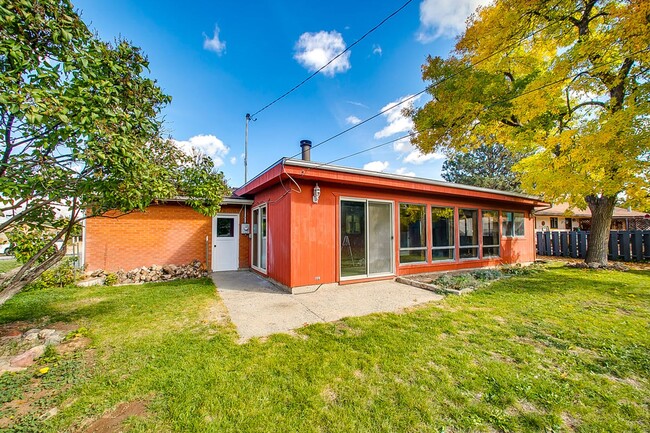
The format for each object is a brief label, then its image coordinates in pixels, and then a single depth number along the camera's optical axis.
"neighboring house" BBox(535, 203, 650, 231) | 20.31
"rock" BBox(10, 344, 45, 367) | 2.80
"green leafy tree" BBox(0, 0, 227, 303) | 2.41
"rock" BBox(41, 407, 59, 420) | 2.04
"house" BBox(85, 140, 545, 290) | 6.04
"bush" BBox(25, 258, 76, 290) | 6.42
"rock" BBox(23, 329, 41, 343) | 3.39
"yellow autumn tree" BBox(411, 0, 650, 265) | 6.87
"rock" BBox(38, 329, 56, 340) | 3.44
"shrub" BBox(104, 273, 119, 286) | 7.04
